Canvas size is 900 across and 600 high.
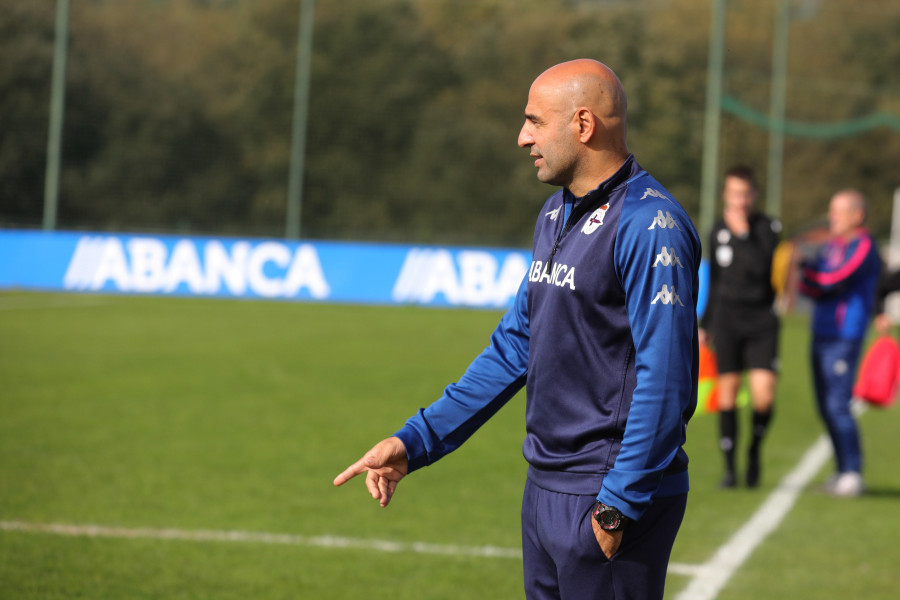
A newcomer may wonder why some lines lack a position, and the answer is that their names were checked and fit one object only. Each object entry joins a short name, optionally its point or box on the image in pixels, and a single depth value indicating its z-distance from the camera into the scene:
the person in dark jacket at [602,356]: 5.48
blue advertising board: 45.91
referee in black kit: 16.19
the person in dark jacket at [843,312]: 15.97
